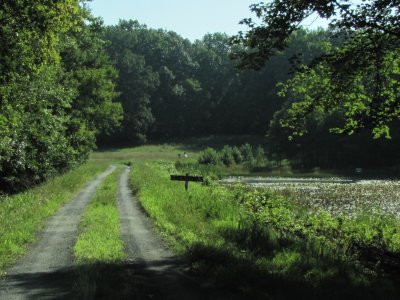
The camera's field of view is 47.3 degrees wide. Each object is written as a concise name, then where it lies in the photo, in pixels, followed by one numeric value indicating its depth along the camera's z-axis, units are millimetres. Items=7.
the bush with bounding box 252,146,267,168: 75794
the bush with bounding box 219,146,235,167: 76256
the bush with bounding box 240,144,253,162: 80031
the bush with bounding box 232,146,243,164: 79125
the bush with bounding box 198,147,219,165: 72812
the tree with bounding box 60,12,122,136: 45125
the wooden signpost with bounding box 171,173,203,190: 21562
